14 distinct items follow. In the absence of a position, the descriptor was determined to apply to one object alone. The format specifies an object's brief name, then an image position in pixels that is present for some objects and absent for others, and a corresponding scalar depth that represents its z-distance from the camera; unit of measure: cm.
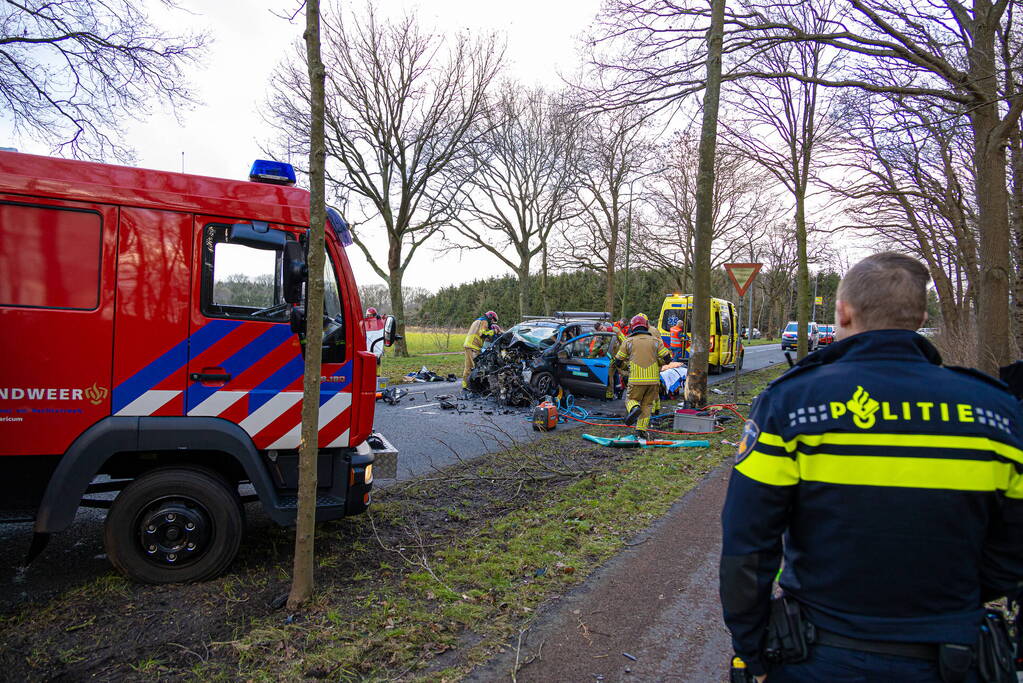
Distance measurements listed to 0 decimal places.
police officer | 153
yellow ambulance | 2130
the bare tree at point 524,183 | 2858
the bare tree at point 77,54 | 1108
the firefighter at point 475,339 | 1456
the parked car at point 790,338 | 3847
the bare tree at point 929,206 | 1427
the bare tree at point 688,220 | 3130
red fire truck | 385
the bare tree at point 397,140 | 2275
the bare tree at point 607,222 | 3006
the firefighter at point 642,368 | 977
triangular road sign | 1255
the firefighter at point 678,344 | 1992
